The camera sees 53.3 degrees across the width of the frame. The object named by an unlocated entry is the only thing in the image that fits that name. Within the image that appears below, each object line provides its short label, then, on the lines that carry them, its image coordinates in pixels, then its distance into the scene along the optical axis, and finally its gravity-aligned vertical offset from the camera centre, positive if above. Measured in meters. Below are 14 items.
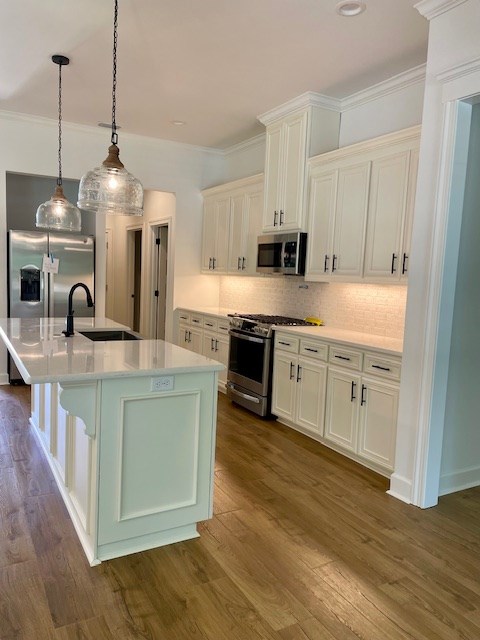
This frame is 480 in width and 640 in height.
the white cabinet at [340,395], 3.22 -0.88
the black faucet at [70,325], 2.93 -0.36
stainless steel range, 4.42 -0.81
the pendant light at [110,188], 2.62 +0.45
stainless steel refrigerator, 5.25 -0.06
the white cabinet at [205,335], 5.20 -0.71
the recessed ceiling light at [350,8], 2.73 +1.58
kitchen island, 2.12 -0.80
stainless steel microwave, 4.37 +0.23
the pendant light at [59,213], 3.56 +0.40
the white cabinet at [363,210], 3.37 +0.55
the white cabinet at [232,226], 5.17 +0.57
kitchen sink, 3.57 -0.49
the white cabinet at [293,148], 4.28 +1.20
